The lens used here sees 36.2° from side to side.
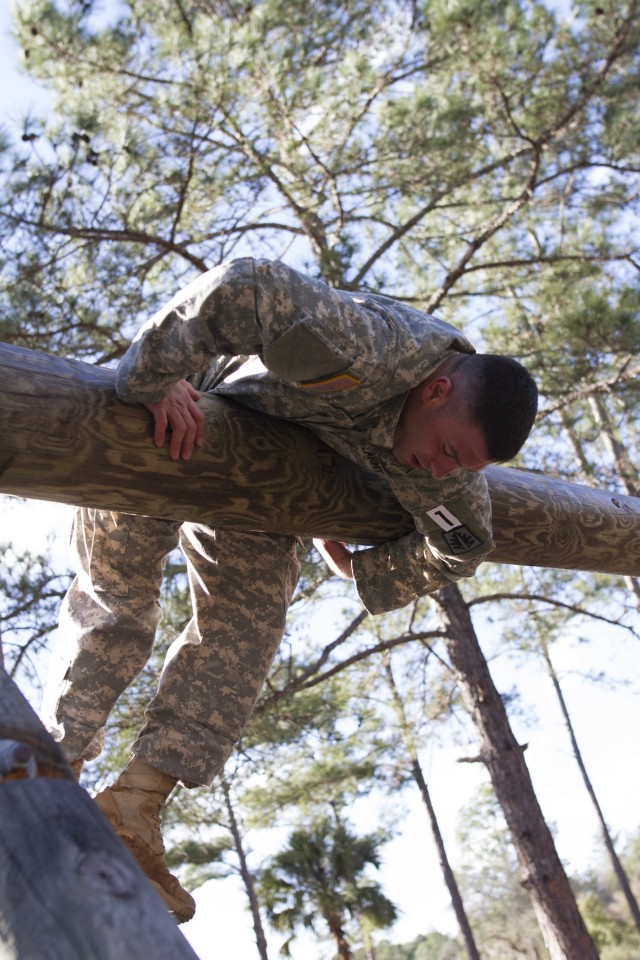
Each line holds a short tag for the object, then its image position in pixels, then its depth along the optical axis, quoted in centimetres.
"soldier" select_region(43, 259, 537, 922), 213
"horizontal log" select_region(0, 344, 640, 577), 199
